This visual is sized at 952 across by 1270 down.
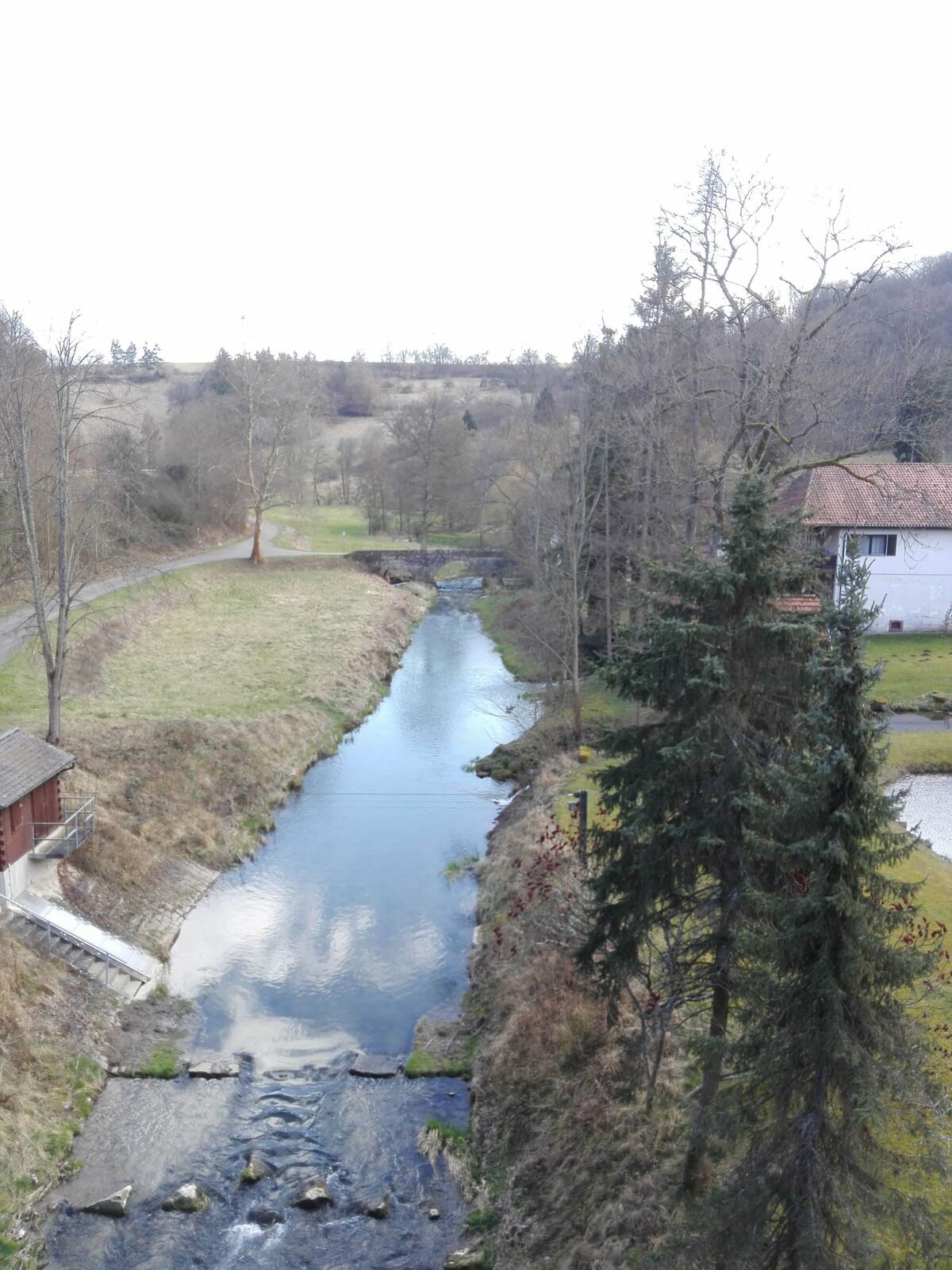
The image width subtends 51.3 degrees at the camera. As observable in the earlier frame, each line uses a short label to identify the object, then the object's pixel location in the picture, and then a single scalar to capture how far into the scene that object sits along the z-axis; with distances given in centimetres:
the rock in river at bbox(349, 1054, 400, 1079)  1538
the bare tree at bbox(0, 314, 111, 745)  2109
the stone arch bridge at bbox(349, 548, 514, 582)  5625
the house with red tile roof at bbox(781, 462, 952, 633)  3509
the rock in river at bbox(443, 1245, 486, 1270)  1151
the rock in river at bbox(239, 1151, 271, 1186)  1301
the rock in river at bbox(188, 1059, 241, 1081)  1520
